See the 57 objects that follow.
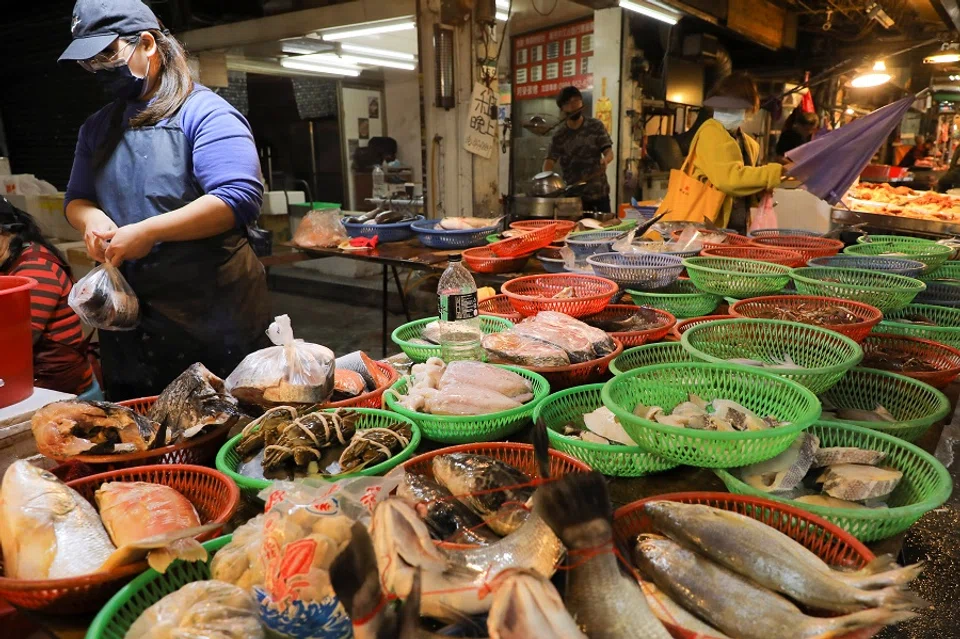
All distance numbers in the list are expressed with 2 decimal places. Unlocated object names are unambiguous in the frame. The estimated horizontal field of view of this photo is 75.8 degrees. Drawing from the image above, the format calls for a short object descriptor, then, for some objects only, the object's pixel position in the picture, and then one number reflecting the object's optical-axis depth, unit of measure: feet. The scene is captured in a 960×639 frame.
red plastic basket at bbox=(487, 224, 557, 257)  14.39
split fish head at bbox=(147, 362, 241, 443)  5.83
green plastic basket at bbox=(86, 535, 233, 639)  3.50
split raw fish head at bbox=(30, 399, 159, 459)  5.20
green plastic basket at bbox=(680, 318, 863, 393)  7.16
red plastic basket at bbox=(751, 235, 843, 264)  12.39
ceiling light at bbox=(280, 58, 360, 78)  34.55
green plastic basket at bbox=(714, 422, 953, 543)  4.25
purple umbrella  16.15
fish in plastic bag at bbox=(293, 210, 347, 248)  19.65
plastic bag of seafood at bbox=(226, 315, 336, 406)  6.36
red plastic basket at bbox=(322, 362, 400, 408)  6.51
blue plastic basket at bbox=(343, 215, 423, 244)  19.26
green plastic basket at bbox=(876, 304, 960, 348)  8.04
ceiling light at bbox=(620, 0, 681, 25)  23.93
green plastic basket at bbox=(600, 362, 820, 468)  4.73
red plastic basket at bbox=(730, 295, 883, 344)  7.47
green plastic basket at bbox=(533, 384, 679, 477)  5.36
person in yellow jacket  16.47
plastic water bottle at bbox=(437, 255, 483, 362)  7.73
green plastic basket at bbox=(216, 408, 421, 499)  4.93
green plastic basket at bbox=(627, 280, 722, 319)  10.20
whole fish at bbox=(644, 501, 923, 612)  3.36
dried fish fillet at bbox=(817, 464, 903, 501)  4.70
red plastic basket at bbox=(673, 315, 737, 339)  8.22
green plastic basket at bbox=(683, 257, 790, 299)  9.63
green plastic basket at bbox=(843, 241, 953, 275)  11.32
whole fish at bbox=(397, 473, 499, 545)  4.27
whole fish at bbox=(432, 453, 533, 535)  4.35
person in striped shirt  9.71
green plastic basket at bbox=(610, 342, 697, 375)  7.41
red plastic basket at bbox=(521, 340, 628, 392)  7.13
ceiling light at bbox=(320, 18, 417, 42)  25.68
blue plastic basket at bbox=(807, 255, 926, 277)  10.28
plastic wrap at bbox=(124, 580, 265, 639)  3.32
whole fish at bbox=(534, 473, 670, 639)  3.27
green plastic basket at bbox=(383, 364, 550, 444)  5.87
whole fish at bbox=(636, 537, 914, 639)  3.26
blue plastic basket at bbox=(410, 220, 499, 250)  17.21
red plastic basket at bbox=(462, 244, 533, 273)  14.21
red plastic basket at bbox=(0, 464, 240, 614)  3.74
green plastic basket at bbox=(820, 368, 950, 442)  5.82
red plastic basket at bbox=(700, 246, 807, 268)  11.50
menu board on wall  34.45
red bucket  6.56
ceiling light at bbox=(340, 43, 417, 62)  31.63
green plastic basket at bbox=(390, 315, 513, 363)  8.18
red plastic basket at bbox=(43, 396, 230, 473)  5.26
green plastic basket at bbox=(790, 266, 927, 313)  8.61
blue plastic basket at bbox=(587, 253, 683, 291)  10.43
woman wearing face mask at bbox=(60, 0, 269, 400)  8.44
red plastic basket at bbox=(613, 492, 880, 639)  3.93
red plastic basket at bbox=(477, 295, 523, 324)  10.40
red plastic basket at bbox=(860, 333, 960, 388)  6.91
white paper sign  24.03
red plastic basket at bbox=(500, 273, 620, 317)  9.20
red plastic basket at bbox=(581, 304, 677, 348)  8.23
